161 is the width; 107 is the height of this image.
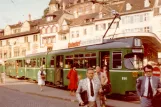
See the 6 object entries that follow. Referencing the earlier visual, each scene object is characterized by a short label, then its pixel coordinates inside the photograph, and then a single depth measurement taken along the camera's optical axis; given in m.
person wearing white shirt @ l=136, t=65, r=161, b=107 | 7.67
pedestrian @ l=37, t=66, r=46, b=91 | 23.59
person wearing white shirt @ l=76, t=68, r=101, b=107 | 7.55
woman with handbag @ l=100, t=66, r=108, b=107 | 13.65
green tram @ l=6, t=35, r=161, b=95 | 17.56
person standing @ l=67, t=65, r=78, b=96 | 19.69
